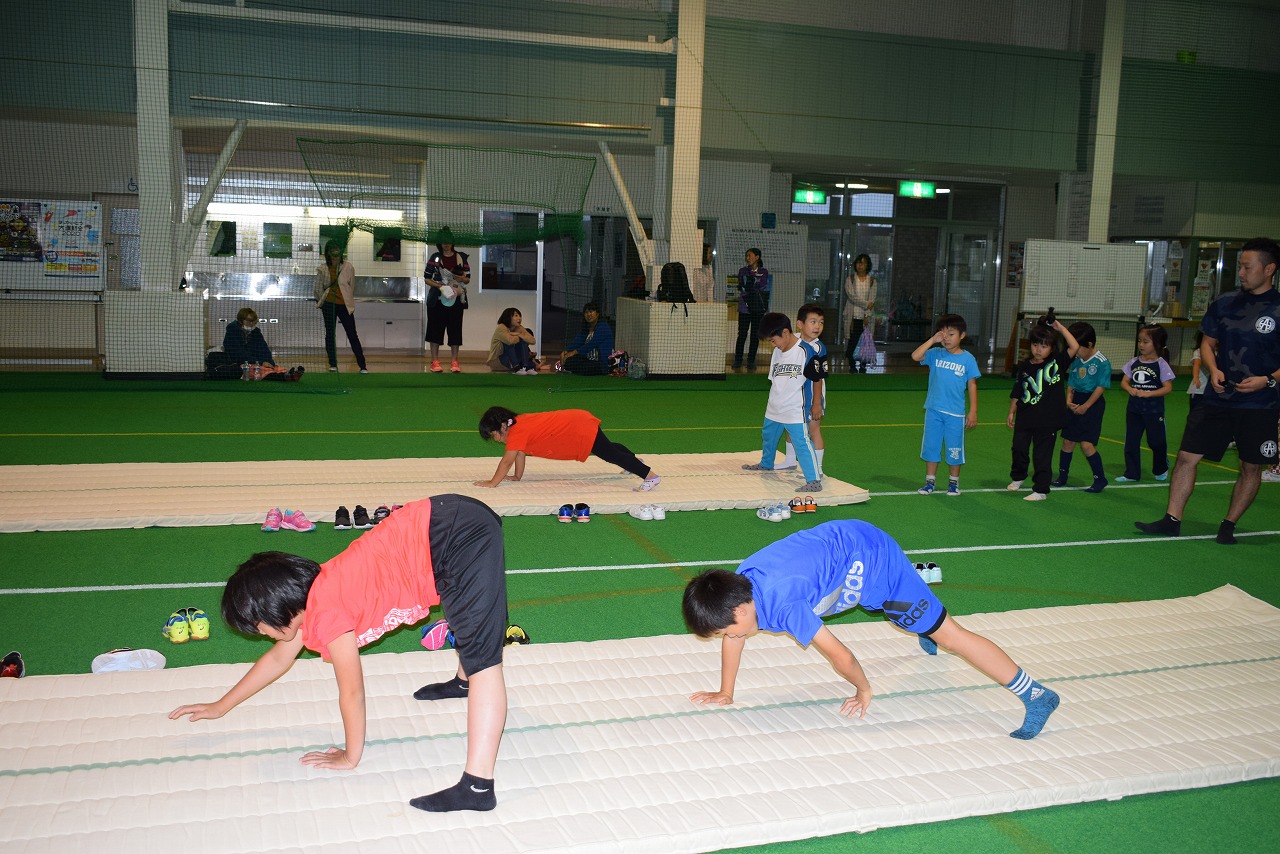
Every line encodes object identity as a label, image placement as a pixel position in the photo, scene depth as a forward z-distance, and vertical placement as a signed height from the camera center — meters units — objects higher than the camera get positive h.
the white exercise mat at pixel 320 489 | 6.65 -1.41
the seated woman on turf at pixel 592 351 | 15.76 -0.78
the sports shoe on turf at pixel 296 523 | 6.55 -1.47
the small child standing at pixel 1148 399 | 8.73 -0.65
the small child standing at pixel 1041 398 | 7.89 -0.63
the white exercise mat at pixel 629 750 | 3.23 -1.61
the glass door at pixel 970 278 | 21.52 +0.75
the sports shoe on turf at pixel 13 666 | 4.27 -1.59
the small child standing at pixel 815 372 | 8.12 -0.49
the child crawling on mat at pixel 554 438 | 7.31 -0.98
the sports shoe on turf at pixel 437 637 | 4.76 -1.56
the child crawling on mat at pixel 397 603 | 3.10 -0.95
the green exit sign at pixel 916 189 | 20.78 +2.45
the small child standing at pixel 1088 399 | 8.56 -0.65
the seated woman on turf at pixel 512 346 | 15.70 -0.74
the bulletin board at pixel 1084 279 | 16.75 +0.66
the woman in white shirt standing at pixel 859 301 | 17.11 +0.15
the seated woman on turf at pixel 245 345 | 13.96 -0.78
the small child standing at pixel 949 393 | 7.87 -0.60
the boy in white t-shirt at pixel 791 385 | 7.94 -0.59
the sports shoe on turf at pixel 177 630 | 4.77 -1.58
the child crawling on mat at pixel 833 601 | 3.41 -1.00
